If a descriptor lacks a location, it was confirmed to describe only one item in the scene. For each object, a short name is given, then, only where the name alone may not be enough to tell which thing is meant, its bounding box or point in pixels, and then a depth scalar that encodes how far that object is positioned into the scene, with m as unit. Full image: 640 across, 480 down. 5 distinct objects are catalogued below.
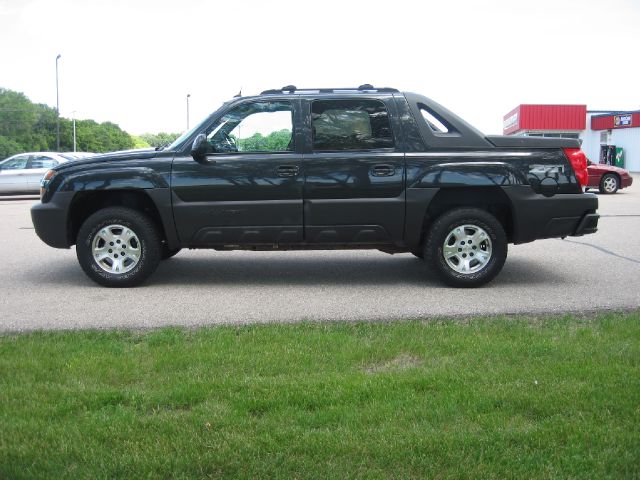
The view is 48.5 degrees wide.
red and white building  56.22
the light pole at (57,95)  53.21
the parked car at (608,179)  22.84
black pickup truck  7.02
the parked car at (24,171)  23.62
